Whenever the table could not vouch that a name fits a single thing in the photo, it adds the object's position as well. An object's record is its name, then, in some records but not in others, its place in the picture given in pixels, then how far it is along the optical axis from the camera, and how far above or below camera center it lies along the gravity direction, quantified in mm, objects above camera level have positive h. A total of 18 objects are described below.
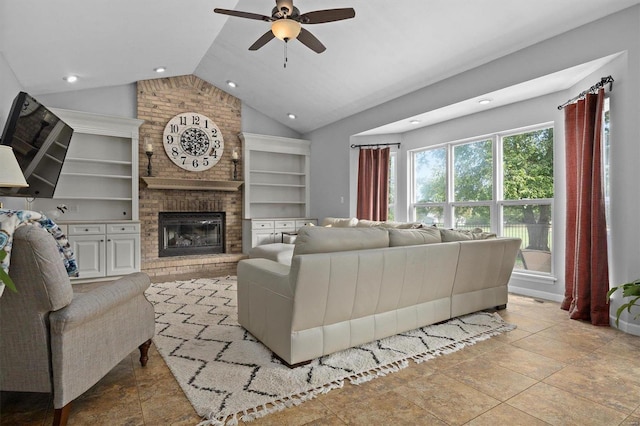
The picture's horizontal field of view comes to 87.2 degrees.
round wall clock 5941 +1339
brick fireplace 5680 +643
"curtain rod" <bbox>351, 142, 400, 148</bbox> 5812 +1221
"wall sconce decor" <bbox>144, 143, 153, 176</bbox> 5465 +1033
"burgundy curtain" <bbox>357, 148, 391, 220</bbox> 5762 +542
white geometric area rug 1800 -986
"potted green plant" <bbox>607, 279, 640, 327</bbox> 1759 -402
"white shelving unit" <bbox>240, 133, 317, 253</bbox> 6434 +585
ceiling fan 2717 +1668
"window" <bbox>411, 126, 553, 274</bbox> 4145 +369
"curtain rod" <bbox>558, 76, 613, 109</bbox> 3068 +1192
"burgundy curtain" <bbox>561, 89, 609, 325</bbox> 3104 -11
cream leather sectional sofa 2125 -527
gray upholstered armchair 1449 -495
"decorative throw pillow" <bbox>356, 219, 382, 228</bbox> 4939 -132
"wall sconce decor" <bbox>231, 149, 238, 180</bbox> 6369 +941
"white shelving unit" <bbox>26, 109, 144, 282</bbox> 4758 +333
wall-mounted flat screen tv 2982 +731
